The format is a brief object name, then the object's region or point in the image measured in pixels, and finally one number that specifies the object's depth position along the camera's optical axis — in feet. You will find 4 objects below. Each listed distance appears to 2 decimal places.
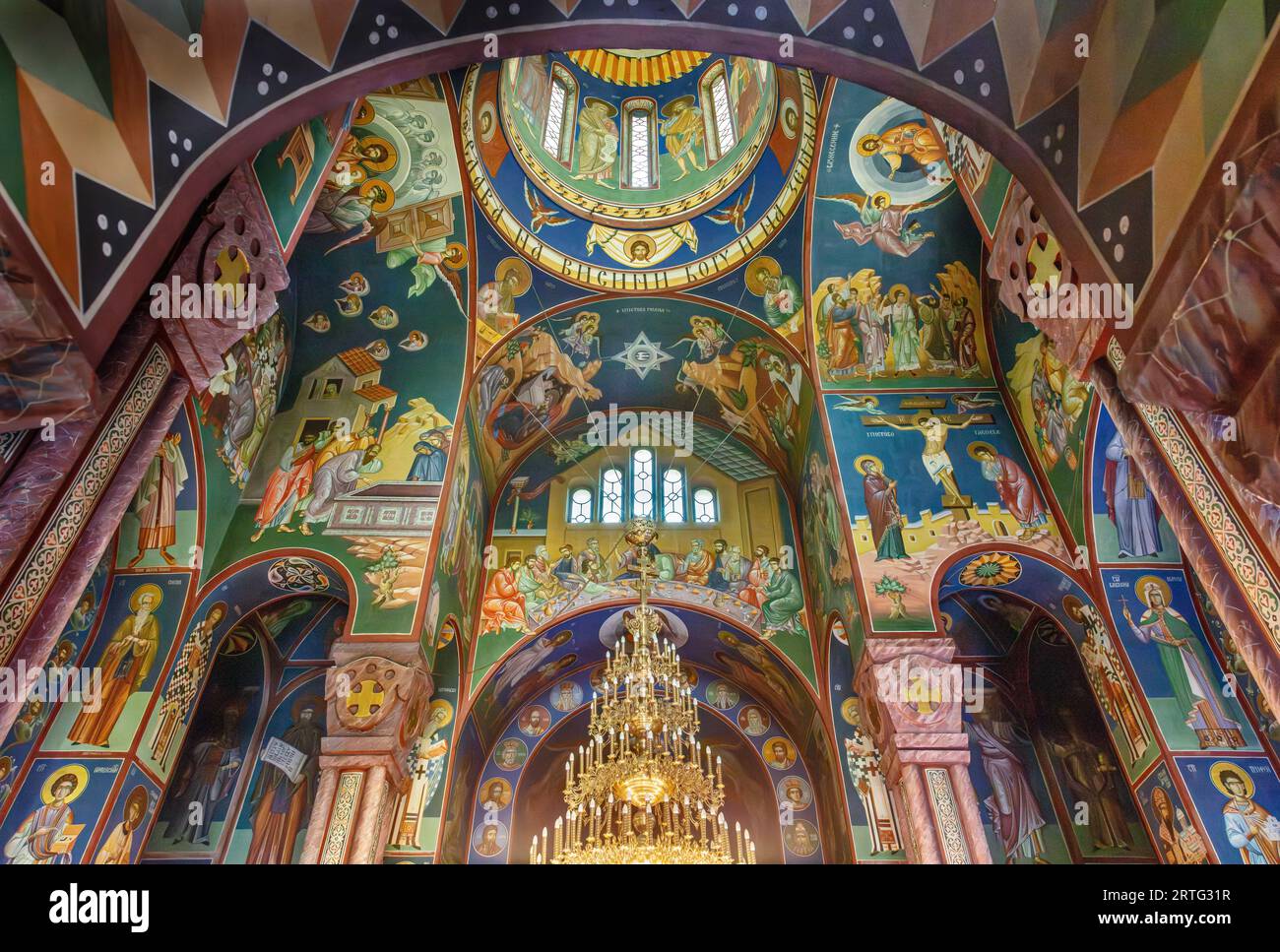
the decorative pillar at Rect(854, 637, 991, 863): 28.02
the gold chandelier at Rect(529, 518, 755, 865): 31.32
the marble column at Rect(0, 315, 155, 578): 15.25
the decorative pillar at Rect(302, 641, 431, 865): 28.27
